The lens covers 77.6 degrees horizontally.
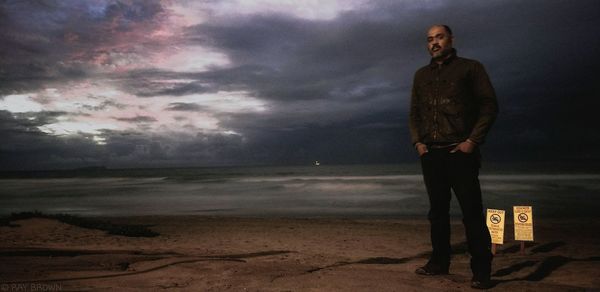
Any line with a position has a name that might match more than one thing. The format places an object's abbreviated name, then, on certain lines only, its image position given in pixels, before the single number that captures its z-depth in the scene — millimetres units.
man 3418
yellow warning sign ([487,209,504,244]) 5898
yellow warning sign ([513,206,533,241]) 6211
